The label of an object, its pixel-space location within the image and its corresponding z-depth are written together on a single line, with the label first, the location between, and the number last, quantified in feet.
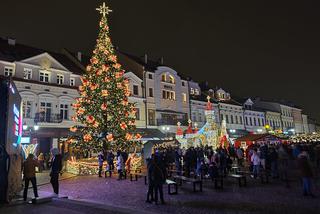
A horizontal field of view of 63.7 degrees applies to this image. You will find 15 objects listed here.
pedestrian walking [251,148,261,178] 48.70
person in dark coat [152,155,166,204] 30.60
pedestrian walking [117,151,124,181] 54.08
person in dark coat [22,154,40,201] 33.17
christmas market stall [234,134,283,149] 89.80
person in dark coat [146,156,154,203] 30.86
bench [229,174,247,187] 41.70
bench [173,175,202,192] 37.59
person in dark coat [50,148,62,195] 37.10
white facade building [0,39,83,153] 85.92
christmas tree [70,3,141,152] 64.85
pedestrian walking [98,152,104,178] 59.53
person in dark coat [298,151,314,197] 33.45
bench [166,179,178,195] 37.04
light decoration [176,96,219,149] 88.12
